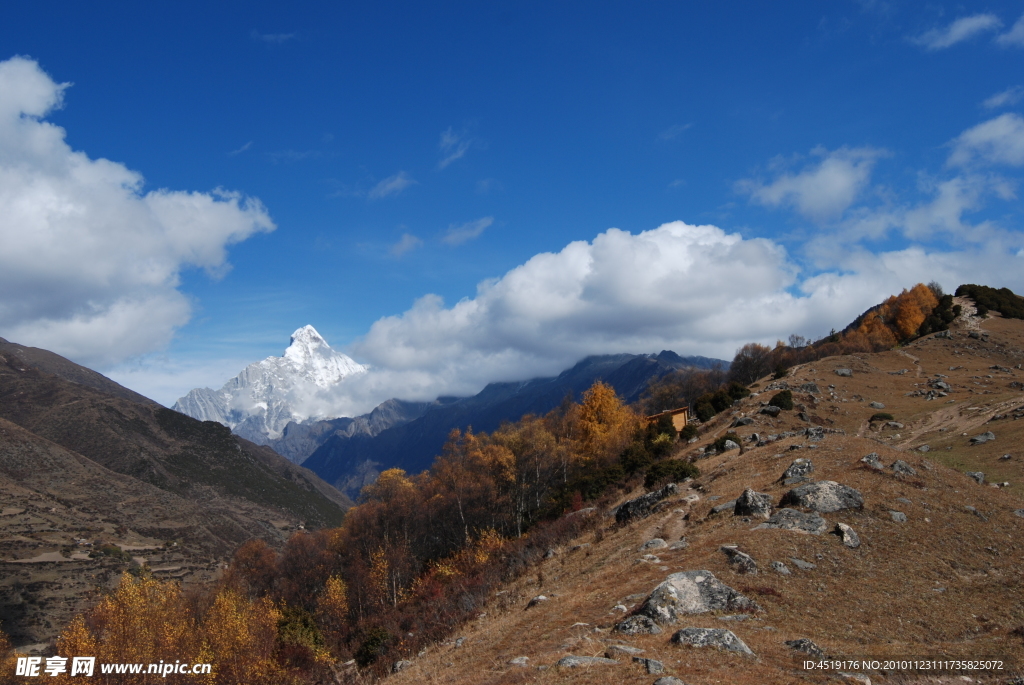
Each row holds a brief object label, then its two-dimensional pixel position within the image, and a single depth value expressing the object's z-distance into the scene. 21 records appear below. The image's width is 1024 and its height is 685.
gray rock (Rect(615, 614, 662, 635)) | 14.97
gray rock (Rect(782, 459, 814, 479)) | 26.43
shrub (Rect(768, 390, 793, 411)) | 55.12
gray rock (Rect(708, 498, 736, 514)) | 24.78
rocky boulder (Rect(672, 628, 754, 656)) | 13.50
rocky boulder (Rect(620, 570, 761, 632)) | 15.73
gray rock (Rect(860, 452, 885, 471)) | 25.80
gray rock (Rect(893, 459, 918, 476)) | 24.83
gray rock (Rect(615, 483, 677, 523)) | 31.51
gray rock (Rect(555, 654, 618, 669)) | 13.27
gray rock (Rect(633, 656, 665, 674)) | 12.45
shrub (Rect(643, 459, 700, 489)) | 36.56
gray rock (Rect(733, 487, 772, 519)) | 22.94
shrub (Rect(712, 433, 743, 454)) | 44.58
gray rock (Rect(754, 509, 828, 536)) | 20.81
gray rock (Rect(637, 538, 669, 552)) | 23.03
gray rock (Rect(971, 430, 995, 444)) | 37.84
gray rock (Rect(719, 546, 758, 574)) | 18.20
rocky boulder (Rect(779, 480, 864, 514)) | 22.17
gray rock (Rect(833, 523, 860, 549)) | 19.62
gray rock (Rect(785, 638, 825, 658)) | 13.18
